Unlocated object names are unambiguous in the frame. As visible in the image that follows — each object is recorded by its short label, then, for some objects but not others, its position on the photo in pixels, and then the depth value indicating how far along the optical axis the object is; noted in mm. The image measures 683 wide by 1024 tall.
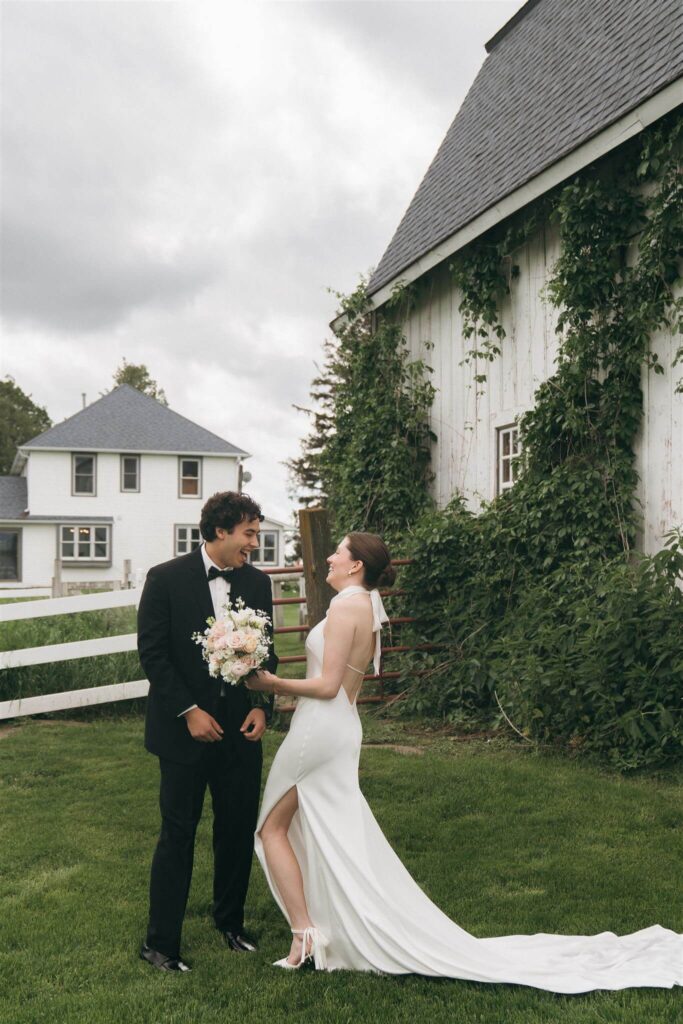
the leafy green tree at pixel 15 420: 61184
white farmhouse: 38625
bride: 4090
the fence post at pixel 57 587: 21655
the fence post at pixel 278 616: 10633
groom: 4344
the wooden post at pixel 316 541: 8336
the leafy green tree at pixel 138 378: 65812
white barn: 9008
